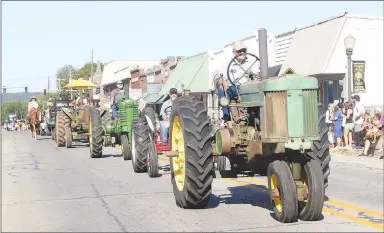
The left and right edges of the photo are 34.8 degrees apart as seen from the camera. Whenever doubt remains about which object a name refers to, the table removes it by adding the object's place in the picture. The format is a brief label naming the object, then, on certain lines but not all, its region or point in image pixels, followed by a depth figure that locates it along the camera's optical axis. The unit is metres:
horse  34.00
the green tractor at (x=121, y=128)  16.23
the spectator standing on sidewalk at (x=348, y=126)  17.89
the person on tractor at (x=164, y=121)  12.84
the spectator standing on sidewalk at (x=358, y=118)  18.02
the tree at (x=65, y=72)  111.56
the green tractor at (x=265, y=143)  6.83
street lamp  19.27
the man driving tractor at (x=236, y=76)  8.52
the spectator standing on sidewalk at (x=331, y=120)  19.39
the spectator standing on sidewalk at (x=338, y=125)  18.45
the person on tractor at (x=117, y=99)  17.84
